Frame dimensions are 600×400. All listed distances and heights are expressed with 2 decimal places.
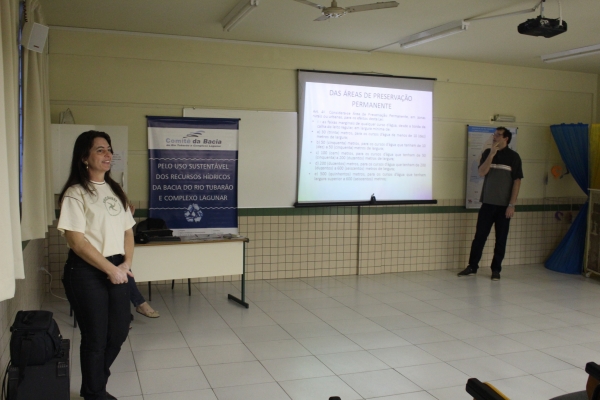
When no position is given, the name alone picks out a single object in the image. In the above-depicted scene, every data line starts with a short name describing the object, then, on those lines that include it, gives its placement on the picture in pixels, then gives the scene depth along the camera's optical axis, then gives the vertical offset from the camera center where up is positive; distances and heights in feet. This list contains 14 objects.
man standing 22.99 -0.77
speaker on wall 11.95 +2.96
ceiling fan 13.87 +4.15
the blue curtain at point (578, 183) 25.03 -0.55
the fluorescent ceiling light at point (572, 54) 21.00 +4.71
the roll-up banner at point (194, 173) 20.38 -0.07
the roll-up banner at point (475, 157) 24.94 +0.69
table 16.43 -2.70
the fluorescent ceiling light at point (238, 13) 15.38 +4.68
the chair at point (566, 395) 6.75 -2.76
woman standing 9.45 -1.54
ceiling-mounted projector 14.94 +3.98
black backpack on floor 8.96 -2.83
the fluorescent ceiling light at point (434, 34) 17.57 +4.72
